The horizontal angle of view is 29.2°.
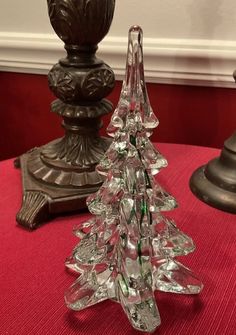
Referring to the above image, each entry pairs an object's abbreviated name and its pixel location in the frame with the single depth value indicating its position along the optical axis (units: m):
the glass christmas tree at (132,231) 0.41
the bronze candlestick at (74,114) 0.61
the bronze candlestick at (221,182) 0.66
